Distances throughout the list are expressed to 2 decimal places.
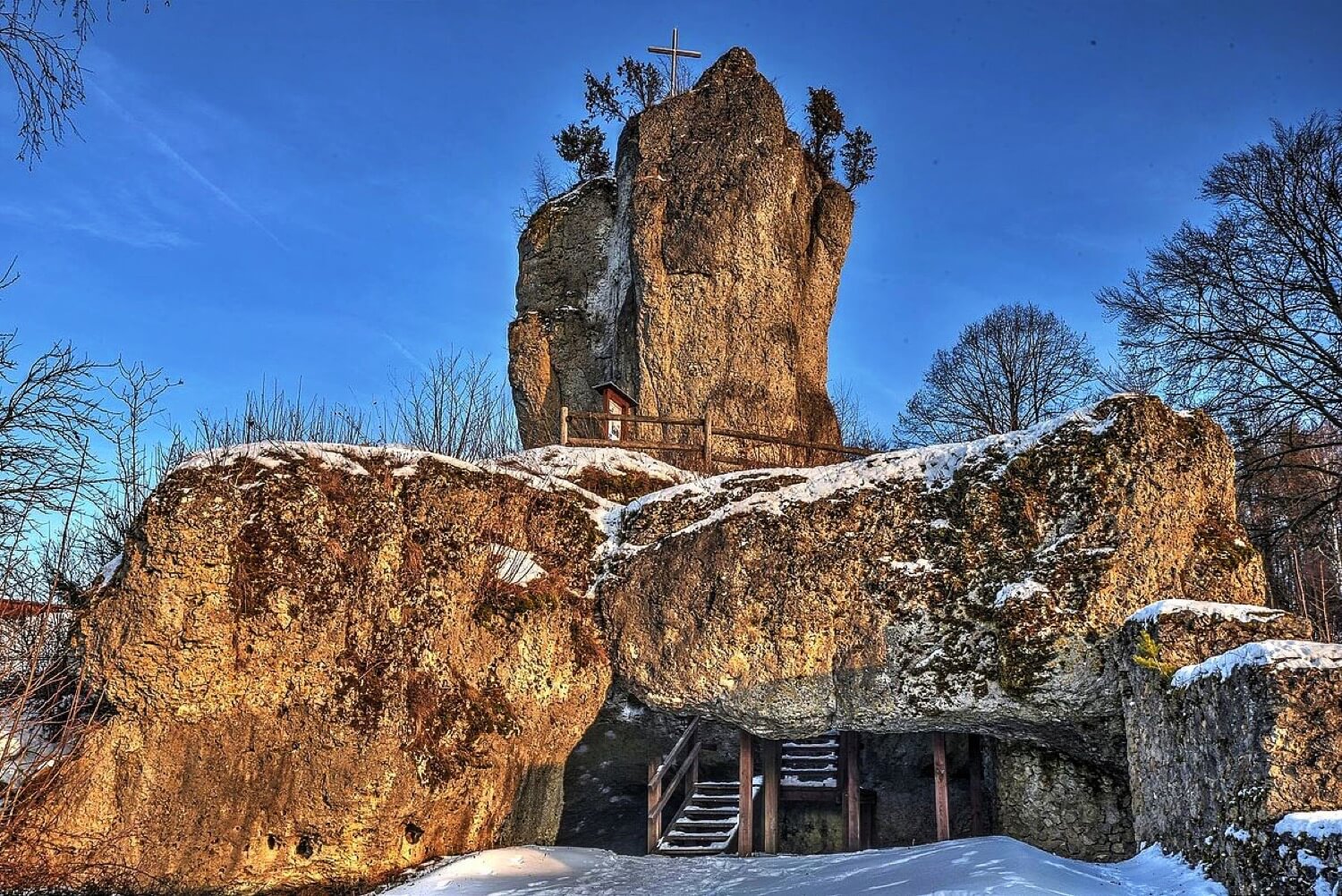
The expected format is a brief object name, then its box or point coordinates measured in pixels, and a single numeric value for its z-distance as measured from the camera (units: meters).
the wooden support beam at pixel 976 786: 12.78
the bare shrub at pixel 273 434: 17.30
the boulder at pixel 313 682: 9.94
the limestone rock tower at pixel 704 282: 23.25
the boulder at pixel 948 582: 9.77
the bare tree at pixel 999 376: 29.06
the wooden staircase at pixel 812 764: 15.70
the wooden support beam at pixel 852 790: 13.46
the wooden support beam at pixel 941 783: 12.03
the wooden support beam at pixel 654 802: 13.85
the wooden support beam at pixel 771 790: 13.78
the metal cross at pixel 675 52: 29.75
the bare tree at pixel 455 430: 19.16
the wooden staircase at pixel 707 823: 13.70
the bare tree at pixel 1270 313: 15.59
